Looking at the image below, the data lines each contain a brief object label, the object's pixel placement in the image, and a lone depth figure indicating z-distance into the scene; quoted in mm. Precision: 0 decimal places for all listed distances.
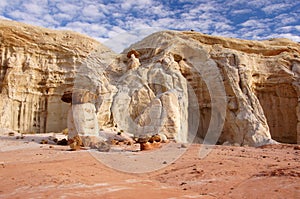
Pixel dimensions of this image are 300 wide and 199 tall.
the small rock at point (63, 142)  11202
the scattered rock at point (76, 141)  9462
